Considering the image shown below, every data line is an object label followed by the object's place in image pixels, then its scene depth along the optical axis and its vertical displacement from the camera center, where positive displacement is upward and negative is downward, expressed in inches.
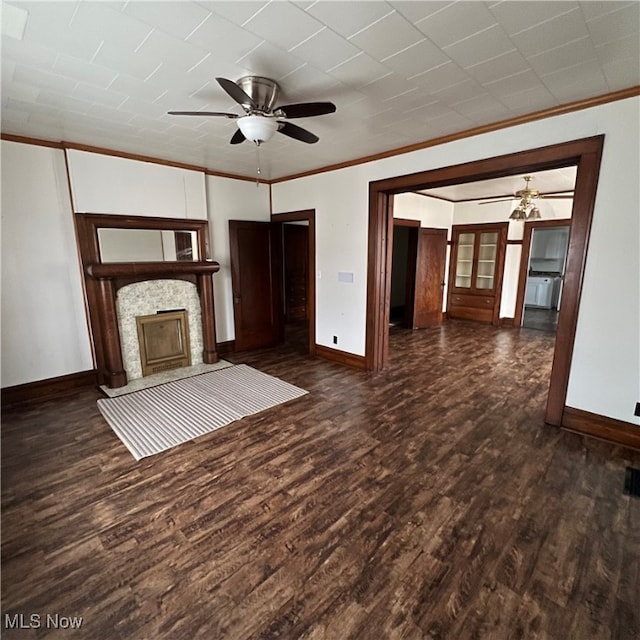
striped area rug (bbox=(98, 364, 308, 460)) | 114.6 -62.5
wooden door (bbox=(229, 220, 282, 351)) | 202.1 -17.5
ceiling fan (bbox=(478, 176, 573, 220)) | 209.1 +32.7
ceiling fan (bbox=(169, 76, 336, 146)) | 84.4 +37.7
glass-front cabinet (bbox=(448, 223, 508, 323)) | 271.4 -13.7
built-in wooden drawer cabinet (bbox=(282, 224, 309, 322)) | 283.4 -13.7
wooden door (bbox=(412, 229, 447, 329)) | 260.1 -18.5
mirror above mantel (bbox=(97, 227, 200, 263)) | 157.6 +5.3
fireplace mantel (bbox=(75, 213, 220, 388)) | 148.3 -9.4
